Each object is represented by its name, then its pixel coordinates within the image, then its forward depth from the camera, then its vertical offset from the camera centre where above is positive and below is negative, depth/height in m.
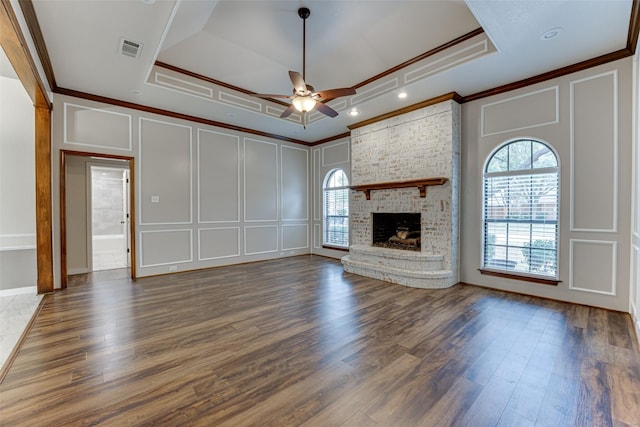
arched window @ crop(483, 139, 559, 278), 3.98 +0.02
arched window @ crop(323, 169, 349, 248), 7.09 +0.04
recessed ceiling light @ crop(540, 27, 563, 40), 3.00 +1.95
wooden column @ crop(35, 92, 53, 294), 4.17 +0.18
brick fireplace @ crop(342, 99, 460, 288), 4.64 +0.33
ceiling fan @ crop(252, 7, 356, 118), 3.26 +1.43
